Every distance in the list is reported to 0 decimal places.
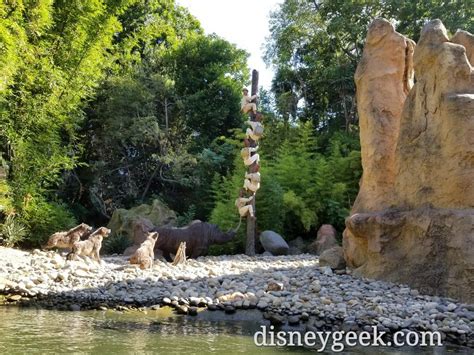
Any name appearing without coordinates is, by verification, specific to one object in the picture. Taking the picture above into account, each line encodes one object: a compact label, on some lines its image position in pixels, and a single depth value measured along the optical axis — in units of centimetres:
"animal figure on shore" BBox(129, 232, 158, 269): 773
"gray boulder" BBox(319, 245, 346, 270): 747
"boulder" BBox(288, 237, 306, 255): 1062
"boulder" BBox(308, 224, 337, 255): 1038
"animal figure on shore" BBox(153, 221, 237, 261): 919
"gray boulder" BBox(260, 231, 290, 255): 1027
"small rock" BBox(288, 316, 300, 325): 516
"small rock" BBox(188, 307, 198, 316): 552
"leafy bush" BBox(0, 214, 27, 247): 959
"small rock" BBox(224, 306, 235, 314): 555
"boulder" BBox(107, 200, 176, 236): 1127
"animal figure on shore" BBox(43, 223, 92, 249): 808
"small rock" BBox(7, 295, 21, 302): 589
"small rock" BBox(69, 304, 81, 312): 558
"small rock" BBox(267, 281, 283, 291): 615
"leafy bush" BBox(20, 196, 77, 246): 1011
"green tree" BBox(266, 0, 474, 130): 1483
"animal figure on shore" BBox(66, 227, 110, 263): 793
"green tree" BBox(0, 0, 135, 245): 962
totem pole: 997
